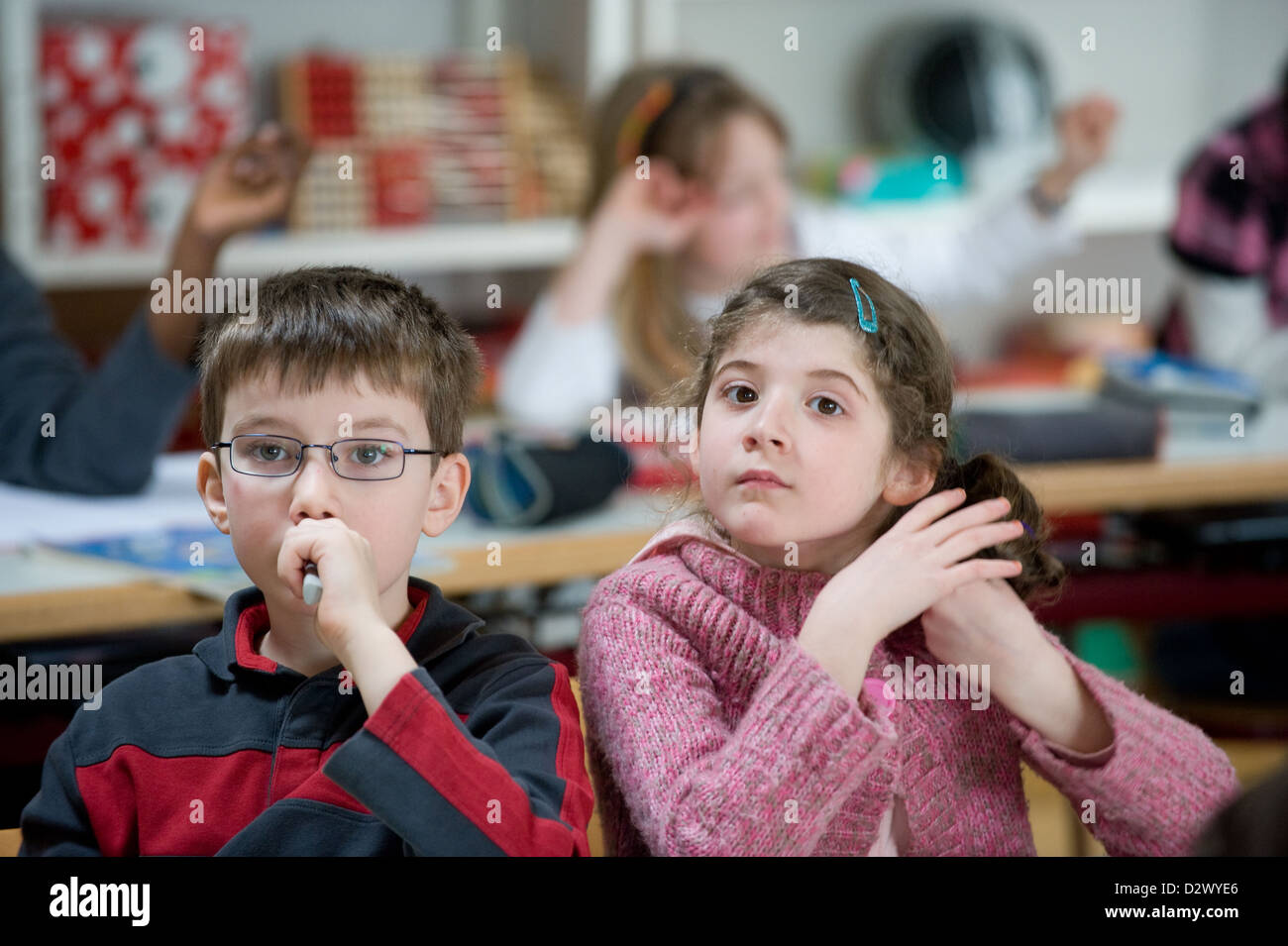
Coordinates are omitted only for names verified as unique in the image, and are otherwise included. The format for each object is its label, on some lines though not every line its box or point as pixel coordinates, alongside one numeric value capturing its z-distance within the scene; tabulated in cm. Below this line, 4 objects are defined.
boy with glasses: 312
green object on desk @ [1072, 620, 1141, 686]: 549
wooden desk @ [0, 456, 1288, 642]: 368
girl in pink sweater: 319
